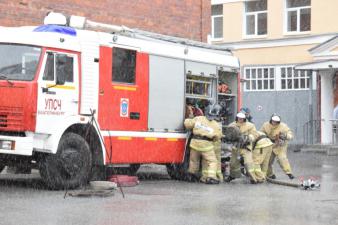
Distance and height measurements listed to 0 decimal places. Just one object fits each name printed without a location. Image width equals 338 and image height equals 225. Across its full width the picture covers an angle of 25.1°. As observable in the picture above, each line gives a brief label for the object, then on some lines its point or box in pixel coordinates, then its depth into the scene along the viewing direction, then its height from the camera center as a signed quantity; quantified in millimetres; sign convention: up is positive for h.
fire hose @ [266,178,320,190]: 14156 -1211
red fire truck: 12141 +415
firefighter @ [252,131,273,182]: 15492 -692
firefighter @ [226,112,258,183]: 15328 -560
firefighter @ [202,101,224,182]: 15156 -616
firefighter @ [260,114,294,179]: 16188 -414
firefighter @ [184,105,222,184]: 14883 -363
